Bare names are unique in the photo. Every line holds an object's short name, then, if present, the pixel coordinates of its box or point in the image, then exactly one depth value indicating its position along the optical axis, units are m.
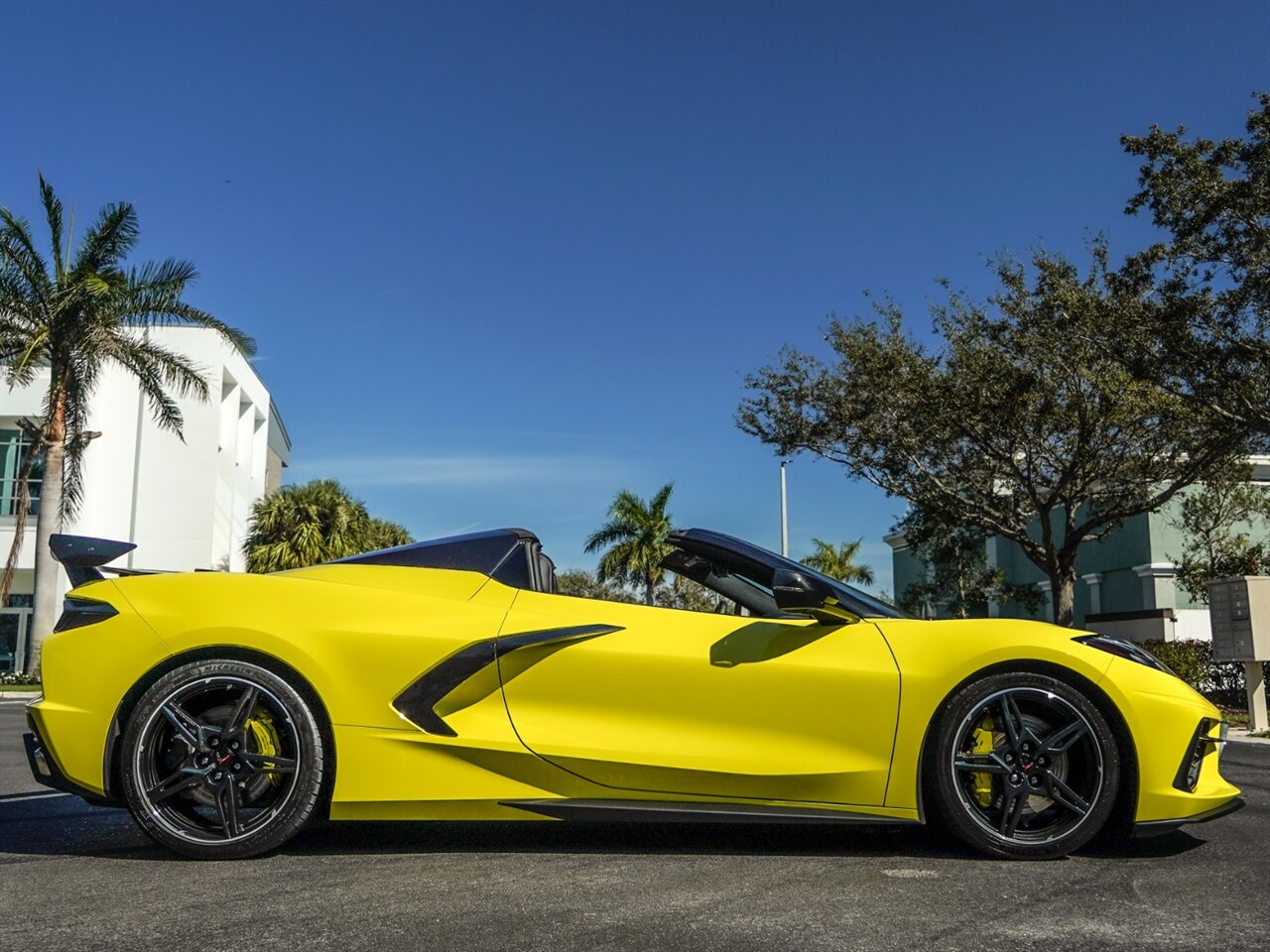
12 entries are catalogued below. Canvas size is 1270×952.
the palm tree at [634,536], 44.91
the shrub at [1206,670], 18.27
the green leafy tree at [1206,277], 17.16
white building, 36.81
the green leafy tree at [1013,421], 22.67
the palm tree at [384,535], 46.16
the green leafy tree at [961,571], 31.03
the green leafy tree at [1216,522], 29.70
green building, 36.31
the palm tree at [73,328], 23.94
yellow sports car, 3.77
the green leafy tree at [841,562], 54.78
